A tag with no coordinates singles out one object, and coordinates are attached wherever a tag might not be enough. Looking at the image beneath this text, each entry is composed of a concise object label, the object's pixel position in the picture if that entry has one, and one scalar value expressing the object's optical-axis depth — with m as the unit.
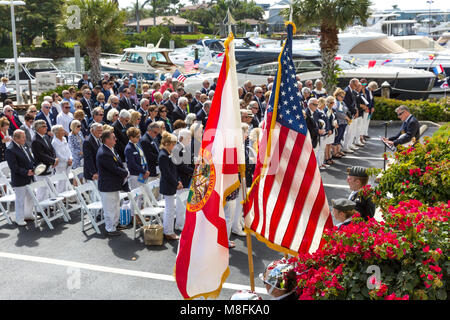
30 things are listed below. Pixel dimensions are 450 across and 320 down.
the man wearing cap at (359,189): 6.29
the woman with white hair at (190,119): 11.38
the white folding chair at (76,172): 9.80
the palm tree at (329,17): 17.58
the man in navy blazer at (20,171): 9.17
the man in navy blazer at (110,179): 8.66
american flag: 5.23
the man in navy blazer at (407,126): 10.52
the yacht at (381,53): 25.94
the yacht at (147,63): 29.12
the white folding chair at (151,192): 9.06
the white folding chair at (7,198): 9.51
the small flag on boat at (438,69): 23.95
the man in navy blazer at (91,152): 9.30
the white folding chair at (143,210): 8.58
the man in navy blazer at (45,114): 12.71
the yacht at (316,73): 22.34
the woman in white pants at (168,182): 8.36
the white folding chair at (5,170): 10.24
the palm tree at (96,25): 21.94
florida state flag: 4.89
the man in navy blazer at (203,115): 12.75
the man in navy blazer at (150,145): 9.39
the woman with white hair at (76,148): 10.71
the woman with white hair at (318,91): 15.77
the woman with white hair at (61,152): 10.25
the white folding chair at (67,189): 9.71
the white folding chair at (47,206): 9.20
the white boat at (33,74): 26.07
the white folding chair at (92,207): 9.02
